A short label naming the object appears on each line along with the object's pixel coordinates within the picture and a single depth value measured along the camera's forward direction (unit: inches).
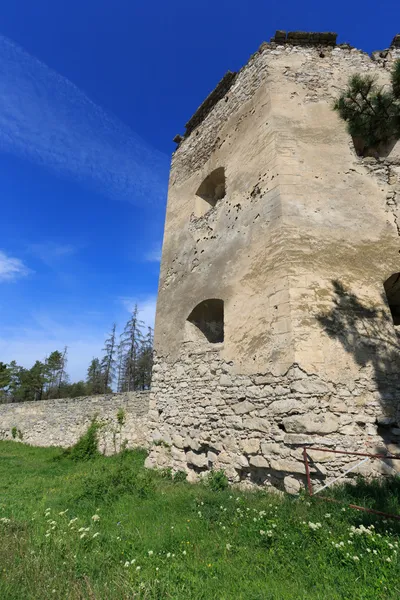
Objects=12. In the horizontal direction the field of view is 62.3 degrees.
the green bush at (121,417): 430.1
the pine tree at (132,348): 1218.6
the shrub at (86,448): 416.8
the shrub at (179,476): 268.6
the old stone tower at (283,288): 208.1
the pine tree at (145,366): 1315.2
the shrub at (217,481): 227.8
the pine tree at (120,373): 1355.8
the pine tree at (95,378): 1542.2
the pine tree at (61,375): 1674.3
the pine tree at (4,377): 1465.3
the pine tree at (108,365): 1422.2
